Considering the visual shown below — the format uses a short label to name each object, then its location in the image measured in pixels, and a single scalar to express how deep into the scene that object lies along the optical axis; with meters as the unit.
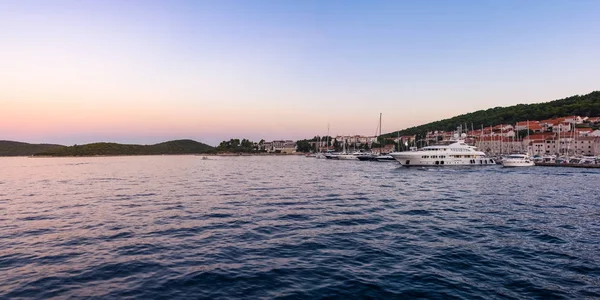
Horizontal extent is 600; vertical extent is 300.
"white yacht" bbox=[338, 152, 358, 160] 139.52
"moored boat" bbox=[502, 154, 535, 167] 76.62
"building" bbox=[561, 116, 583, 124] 148.93
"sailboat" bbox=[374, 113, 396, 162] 115.75
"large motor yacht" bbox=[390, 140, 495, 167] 73.00
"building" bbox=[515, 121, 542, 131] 162.60
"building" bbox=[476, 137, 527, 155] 138.38
